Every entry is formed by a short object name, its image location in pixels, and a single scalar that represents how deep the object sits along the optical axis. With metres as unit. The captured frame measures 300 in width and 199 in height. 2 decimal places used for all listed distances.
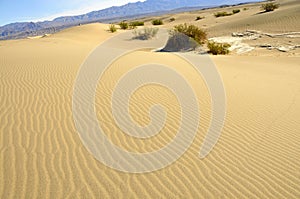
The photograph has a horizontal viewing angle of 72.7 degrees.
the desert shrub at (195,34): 14.77
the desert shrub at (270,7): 22.10
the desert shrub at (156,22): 27.11
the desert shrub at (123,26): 23.61
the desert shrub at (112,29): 21.35
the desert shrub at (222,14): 27.00
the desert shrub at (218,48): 12.35
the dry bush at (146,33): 18.11
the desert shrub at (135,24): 24.57
